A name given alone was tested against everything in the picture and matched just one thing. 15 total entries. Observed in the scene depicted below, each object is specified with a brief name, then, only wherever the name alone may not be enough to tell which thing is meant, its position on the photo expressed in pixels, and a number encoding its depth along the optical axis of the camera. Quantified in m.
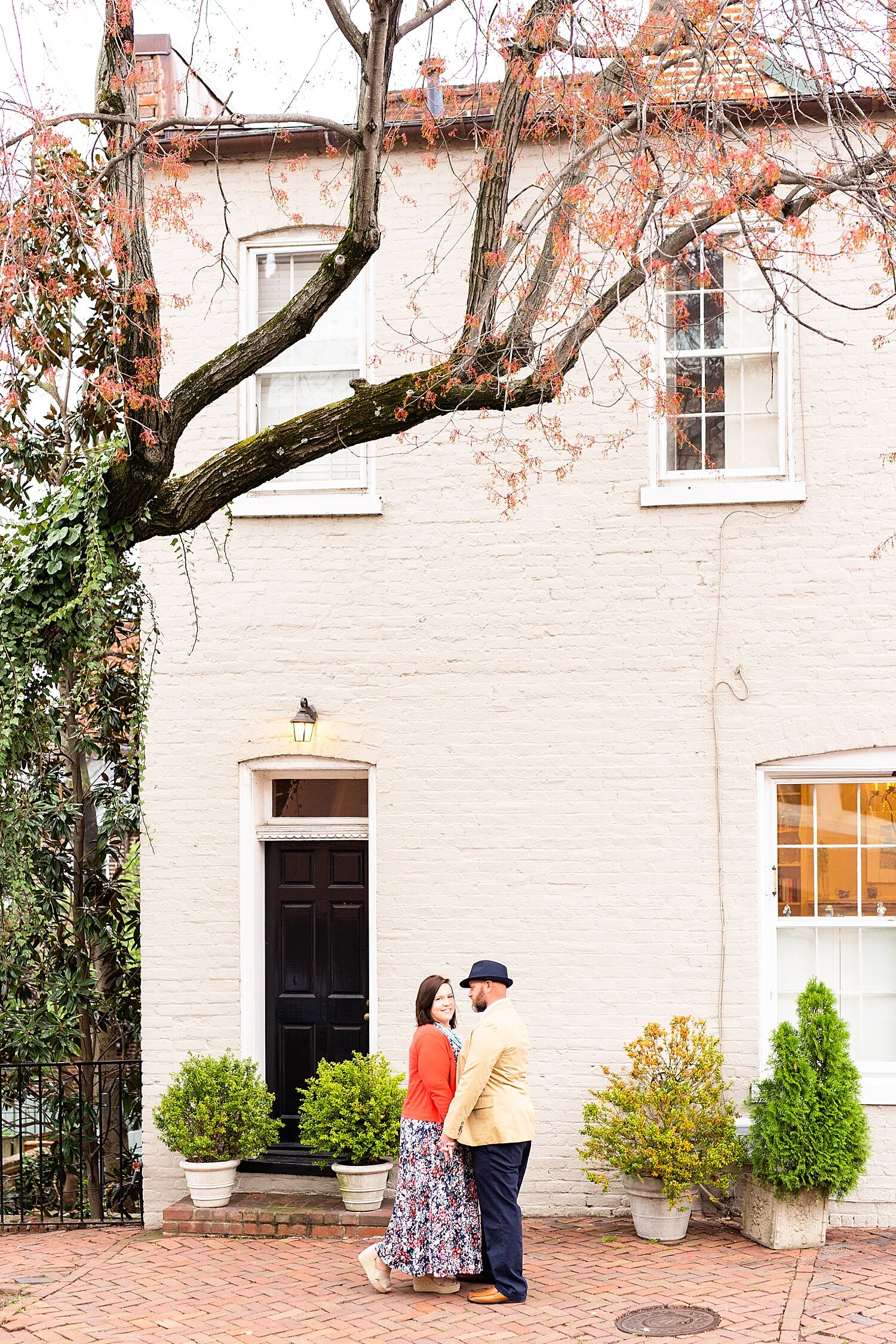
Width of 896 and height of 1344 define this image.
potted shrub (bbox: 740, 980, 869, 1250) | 8.27
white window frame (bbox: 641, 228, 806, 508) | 9.44
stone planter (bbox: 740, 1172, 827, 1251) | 8.43
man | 7.43
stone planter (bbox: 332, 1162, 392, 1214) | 9.02
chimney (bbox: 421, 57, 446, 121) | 7.45
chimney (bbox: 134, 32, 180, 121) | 10.45
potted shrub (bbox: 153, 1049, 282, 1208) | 9.28
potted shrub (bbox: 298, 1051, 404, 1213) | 8.98
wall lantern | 9.72
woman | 7.55
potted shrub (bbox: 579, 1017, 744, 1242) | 8.55
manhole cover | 7.04
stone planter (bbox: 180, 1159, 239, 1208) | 9.24
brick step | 9.05
